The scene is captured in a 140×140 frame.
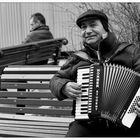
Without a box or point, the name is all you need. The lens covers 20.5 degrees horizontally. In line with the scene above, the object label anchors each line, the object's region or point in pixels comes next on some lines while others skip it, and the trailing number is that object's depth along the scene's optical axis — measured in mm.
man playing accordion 3014
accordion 2879
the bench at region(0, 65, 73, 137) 3746
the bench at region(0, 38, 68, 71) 5367
